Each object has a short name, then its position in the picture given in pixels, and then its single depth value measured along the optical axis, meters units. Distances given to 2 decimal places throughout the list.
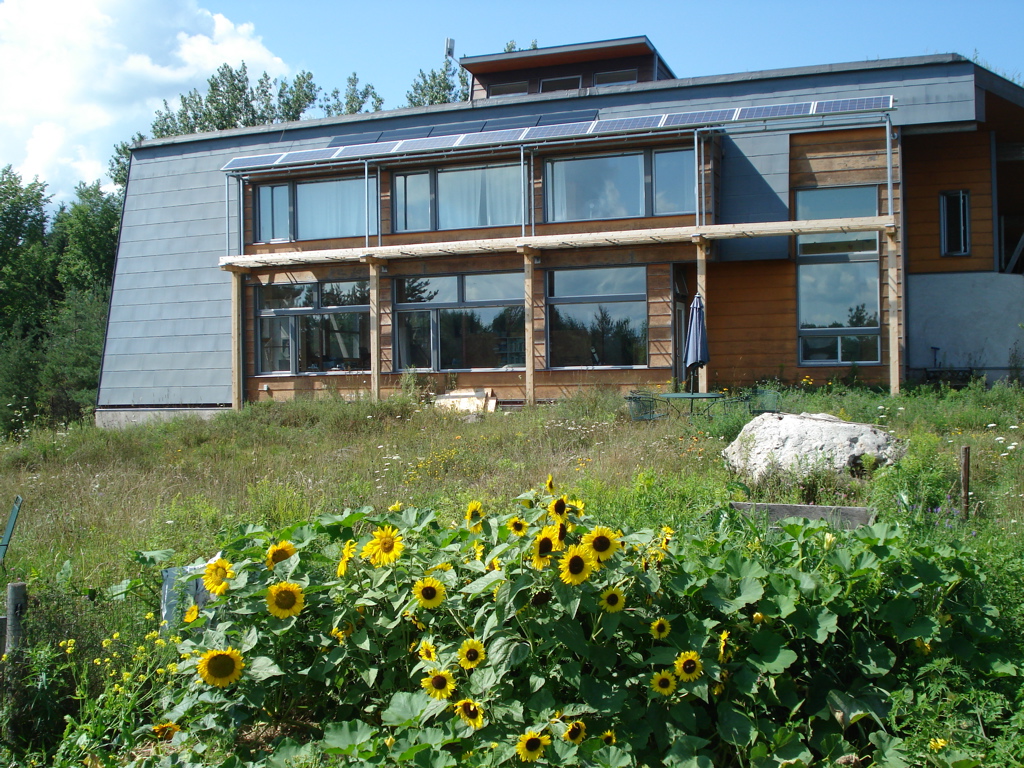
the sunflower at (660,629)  2.87
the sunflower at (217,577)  3.01
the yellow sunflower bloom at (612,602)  2.81
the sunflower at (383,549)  3.02
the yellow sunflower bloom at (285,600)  2.96
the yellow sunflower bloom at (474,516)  3.28
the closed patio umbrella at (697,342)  12.54
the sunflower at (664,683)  2.79
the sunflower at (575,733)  2.68
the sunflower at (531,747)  2.55
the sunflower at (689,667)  2.79
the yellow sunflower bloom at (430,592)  2.96
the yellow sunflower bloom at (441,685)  2.75
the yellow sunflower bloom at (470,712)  2.66
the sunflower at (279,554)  3.10
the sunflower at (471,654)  2.78
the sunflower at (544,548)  2.77
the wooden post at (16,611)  3.43
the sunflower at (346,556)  3.09
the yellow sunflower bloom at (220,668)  2.83
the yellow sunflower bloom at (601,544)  2.76
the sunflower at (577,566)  2.72
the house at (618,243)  14.59
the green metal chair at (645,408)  11.08
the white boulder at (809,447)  6.55
